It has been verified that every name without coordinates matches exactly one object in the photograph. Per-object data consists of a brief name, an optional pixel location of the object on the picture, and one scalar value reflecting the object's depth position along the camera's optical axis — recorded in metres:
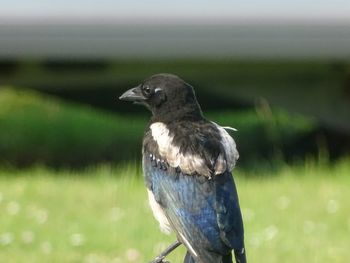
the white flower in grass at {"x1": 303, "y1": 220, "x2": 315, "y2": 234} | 14.20
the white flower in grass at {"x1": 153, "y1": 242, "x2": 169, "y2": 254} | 12.87
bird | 7.39
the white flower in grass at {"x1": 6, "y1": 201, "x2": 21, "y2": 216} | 15.00
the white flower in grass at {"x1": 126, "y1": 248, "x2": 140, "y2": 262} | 12.79
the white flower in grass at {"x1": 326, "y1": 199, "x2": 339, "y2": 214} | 15.25
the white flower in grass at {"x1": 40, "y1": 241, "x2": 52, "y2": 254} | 13.17
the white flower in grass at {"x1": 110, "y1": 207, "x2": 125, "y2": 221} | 14.80
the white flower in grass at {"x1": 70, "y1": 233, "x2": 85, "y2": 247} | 13.55
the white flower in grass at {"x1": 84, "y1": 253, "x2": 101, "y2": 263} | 12.73
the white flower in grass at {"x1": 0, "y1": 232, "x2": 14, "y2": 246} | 13.46
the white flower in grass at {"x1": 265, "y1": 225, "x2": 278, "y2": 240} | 13.83
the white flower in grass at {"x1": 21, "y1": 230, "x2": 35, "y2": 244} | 13.70
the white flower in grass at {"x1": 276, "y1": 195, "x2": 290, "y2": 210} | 15.45
